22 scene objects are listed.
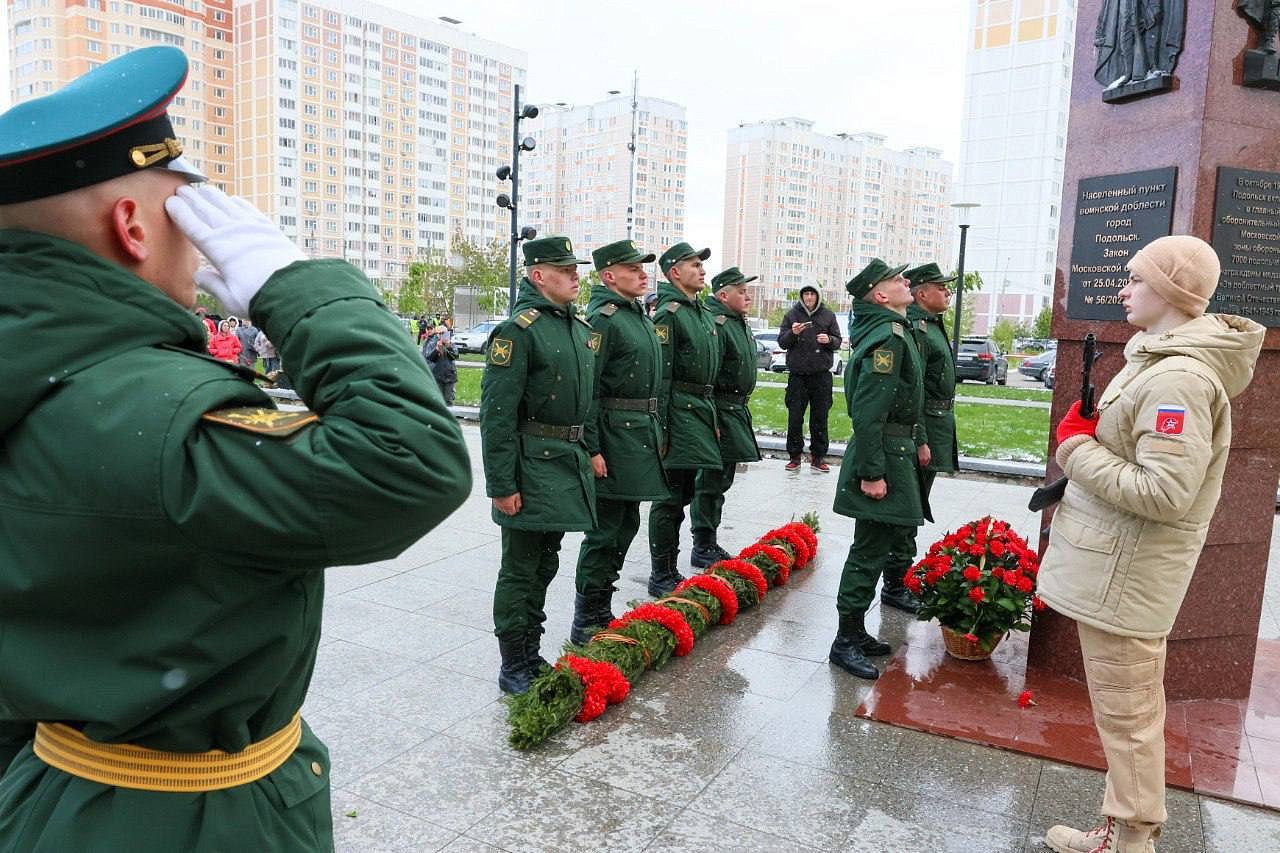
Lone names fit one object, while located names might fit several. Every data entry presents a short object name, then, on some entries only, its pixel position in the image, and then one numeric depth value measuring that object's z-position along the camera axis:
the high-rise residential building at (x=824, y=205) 92.06
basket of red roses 4.68
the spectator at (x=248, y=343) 19.72
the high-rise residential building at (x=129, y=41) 75.38
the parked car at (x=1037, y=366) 32.94
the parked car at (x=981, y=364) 29.56
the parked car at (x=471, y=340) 38.81
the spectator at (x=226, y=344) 16.47
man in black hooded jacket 11.08
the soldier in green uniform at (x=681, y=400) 6.35
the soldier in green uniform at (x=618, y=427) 5.36
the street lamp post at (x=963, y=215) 17.66
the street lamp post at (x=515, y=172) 15.73
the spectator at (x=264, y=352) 17.94
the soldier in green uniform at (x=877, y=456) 4.77
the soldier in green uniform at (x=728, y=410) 7.02
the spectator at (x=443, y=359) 16.36
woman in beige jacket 2.92
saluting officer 1.15
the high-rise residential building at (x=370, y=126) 80.62
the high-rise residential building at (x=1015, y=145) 70.25
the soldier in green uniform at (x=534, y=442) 4.46
